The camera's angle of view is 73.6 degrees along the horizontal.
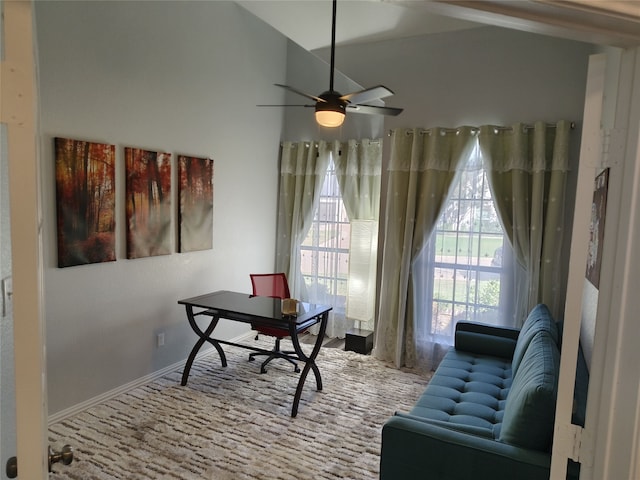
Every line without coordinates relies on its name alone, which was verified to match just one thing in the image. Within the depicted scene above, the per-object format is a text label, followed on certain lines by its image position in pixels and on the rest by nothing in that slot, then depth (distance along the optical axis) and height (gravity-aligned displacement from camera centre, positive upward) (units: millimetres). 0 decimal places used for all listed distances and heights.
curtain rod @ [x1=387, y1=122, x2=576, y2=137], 3726 +785
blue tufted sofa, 1812 -1016
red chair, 4219 -921
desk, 3422 -928
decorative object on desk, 3531 -855
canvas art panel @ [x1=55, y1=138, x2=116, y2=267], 3045 -48
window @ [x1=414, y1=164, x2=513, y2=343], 4133 -522
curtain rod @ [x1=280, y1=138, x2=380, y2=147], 4948 +765
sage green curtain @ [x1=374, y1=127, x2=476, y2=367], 4211 -11
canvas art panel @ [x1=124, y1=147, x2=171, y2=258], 3578 -40
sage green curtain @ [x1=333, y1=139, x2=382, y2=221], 4973 +361
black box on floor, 4793 -1519
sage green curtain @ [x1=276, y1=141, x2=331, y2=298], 5289 +85
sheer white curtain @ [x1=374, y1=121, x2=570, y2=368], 3822 -46
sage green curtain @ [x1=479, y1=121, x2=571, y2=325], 3775 +168
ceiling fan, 3100 +766
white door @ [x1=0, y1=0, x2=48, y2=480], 814 -67
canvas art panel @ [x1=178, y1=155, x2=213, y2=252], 4098 -31
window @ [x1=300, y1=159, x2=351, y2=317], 5320 -582
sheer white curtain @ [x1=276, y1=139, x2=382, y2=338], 5062 -99
